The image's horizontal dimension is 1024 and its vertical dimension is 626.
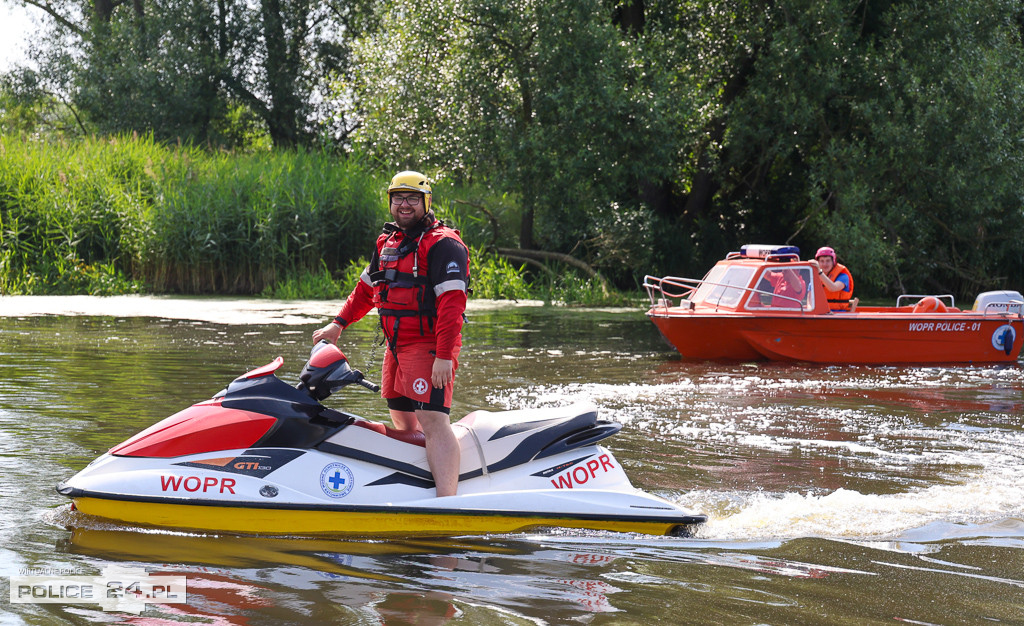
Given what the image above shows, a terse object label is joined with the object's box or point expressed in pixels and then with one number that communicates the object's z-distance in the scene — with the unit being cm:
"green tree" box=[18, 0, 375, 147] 2841
